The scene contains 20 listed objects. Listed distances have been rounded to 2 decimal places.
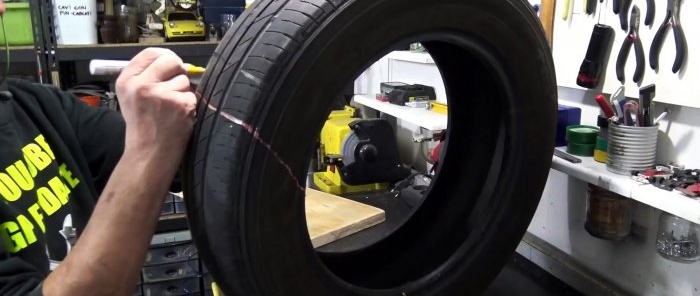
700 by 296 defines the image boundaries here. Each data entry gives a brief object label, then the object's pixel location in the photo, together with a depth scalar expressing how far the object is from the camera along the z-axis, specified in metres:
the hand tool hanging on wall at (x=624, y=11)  1.13
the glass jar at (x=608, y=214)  1.12
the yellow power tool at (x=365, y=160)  1.66
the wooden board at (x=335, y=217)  1.27
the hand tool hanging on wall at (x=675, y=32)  1.02
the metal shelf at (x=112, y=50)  2.04
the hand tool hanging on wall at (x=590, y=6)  1.20
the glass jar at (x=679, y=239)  1.04
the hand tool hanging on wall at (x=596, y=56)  1.17
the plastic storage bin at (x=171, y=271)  2.18
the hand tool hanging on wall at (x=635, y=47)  1.11
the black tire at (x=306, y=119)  0.61
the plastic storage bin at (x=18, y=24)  1.94
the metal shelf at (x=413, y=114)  1.52
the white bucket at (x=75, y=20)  2.02
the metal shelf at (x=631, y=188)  0.91
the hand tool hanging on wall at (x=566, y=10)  1.26
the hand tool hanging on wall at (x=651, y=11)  1.07
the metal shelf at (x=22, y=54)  1.98
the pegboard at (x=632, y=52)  1.01
